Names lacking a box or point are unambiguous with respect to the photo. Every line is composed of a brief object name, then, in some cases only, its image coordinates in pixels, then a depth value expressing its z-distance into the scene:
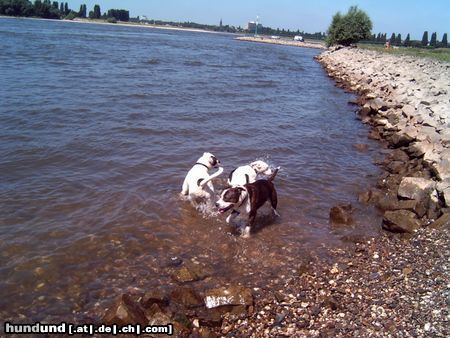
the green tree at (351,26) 59.09
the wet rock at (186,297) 4.91
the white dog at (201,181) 7.18
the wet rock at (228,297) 4.87
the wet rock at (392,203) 7.48
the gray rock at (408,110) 14.02
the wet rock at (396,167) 10.03
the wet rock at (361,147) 12.43
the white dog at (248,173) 7.02
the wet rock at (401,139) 11.70
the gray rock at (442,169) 8.22
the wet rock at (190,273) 5.44
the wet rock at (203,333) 4.46
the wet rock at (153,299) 4.81
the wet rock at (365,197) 8.41
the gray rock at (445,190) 7.05
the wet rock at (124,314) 4.40
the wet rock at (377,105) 16.73
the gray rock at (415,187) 7.61
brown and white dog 6.36
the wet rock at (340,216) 7.38
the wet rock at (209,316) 4.64
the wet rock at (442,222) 6.48
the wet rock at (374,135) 13.87
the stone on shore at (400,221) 6.76
